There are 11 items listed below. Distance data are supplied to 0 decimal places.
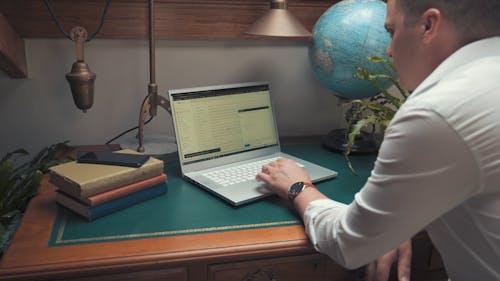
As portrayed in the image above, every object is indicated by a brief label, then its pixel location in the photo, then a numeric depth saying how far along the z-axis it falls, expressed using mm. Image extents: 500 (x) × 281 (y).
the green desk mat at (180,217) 867
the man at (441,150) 636
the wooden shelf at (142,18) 1251
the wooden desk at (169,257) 771
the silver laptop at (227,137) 1116
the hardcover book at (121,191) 896
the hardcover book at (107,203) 909
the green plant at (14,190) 993
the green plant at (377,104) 1124
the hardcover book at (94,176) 898
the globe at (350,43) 1222
